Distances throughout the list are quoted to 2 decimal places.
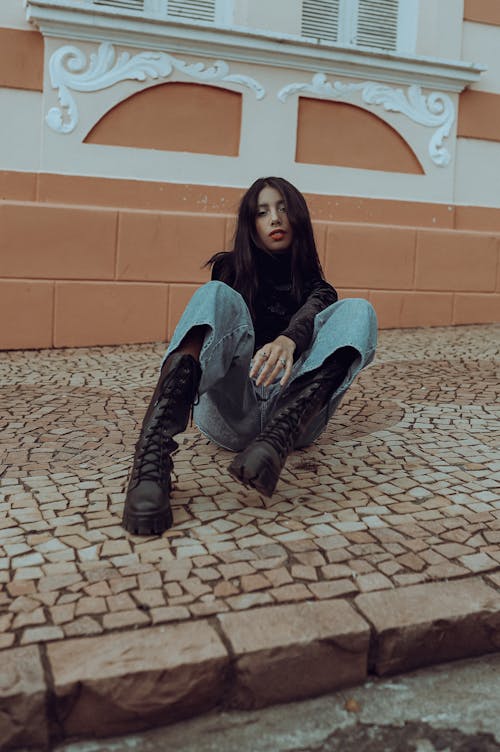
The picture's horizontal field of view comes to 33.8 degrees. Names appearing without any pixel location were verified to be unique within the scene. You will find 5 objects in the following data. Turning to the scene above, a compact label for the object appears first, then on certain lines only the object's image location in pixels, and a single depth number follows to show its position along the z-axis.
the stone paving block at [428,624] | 2.03
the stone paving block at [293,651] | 1.89
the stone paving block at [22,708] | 1.71
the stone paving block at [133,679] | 1.77
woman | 2.50
